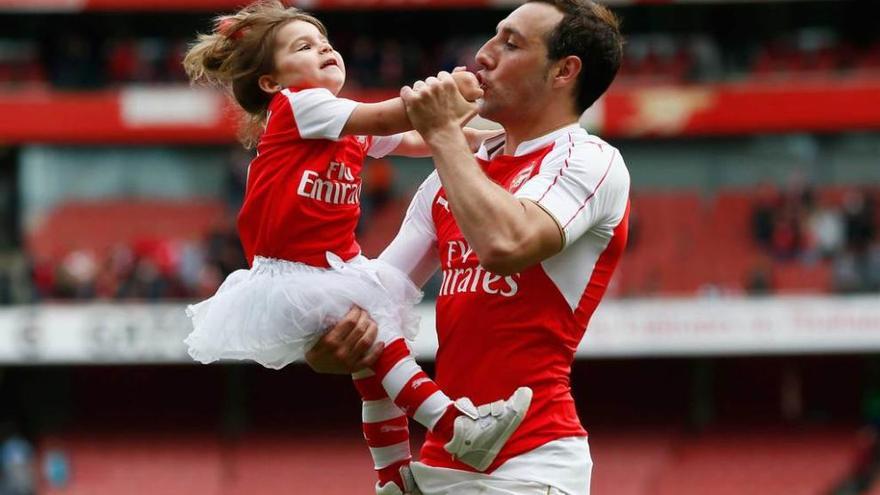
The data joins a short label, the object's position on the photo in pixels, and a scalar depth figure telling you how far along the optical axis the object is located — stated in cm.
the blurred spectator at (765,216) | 2205
